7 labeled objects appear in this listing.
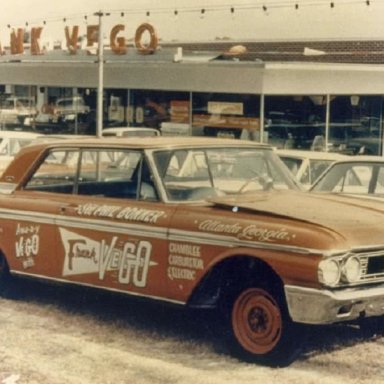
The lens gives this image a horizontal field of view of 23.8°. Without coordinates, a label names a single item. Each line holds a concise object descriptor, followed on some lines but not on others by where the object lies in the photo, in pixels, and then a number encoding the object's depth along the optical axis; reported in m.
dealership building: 22.81
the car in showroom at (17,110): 31.91
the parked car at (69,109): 29.36
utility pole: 24.55
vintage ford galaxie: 6.01
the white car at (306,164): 13.81
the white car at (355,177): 8.81
